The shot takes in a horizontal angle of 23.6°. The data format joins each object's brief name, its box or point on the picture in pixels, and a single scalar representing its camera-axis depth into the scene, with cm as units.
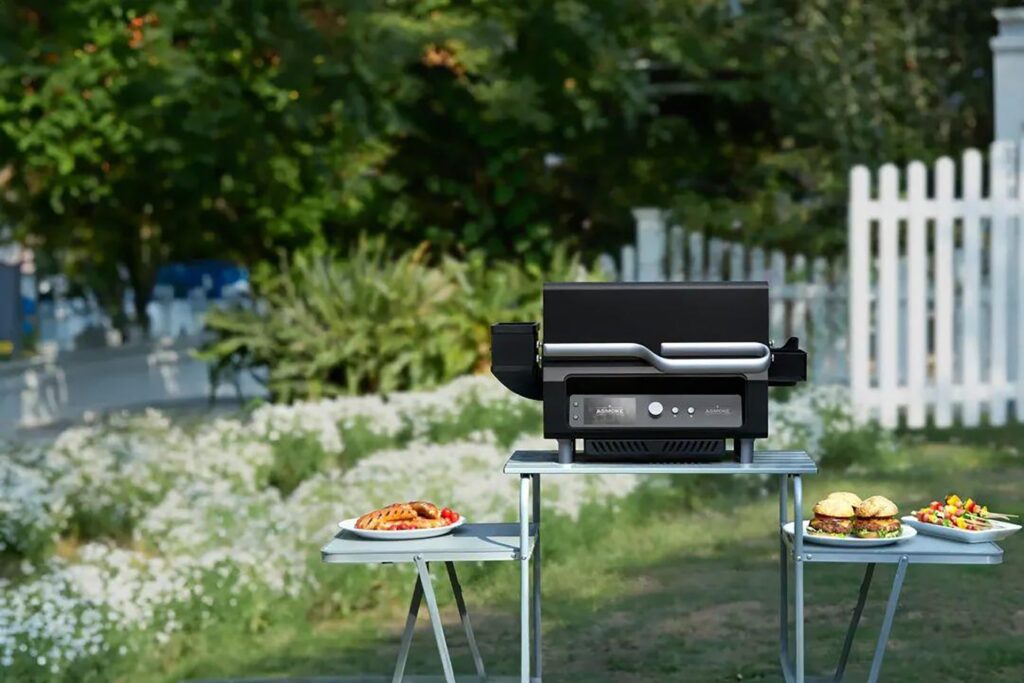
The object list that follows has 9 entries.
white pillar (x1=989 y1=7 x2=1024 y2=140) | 1756
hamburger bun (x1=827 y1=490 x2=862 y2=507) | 684
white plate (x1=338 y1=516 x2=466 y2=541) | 682
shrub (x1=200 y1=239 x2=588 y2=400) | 1608
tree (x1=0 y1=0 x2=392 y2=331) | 1854
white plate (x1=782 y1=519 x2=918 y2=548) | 660
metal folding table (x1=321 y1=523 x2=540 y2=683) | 651
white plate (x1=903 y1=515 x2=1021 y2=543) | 668
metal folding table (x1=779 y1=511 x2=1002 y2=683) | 642
